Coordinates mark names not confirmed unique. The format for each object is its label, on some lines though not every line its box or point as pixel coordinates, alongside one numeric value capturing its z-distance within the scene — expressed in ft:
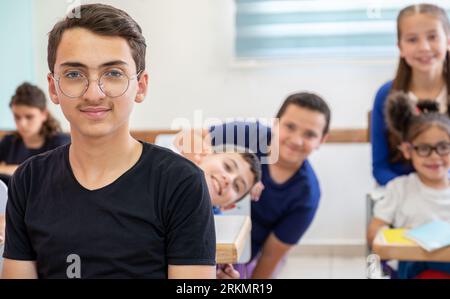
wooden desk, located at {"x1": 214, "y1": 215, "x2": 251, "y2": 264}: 7.59
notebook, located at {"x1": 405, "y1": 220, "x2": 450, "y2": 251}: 8.48
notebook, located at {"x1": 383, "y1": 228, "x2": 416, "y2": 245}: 8.59
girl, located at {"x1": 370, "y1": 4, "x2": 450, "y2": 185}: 8.64
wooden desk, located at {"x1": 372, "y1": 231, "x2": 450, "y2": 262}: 8.46
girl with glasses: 9.64
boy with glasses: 6.28
